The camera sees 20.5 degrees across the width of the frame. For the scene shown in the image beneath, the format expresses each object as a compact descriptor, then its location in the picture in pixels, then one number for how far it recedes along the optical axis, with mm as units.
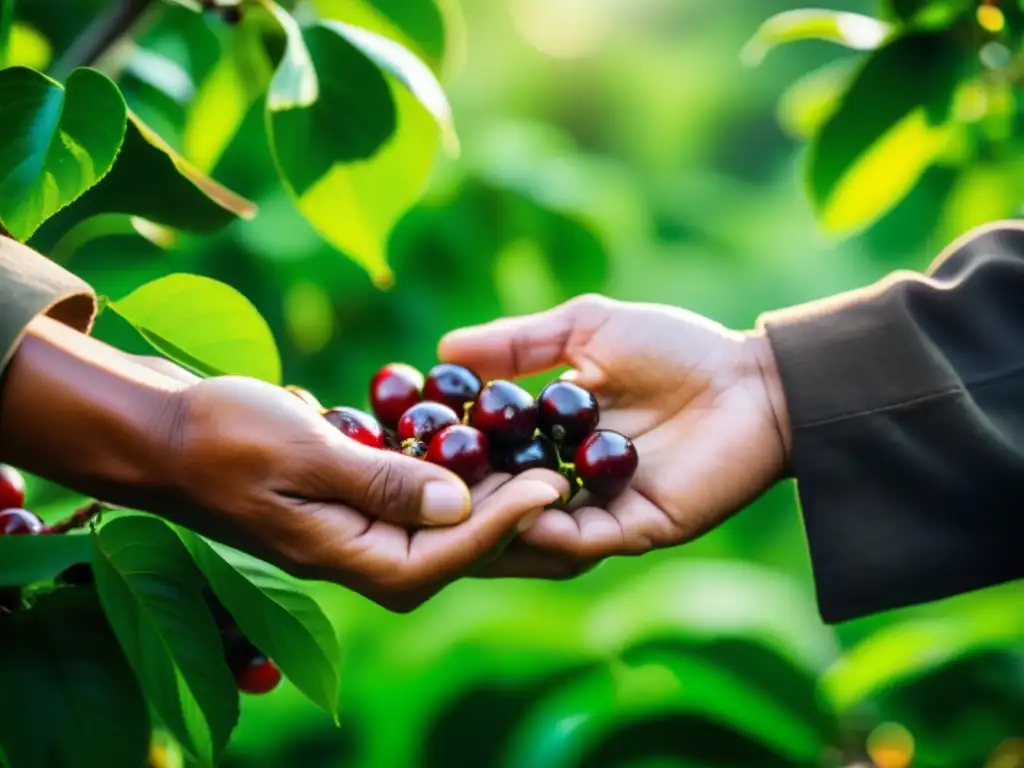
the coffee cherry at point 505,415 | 938
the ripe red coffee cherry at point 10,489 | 907
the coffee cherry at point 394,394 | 974
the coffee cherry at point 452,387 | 972
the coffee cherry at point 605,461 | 927
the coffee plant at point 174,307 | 834
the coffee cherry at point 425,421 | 936
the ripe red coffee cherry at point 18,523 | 880
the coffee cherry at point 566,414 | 950
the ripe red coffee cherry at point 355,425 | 913
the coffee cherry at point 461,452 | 915
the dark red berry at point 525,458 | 935
